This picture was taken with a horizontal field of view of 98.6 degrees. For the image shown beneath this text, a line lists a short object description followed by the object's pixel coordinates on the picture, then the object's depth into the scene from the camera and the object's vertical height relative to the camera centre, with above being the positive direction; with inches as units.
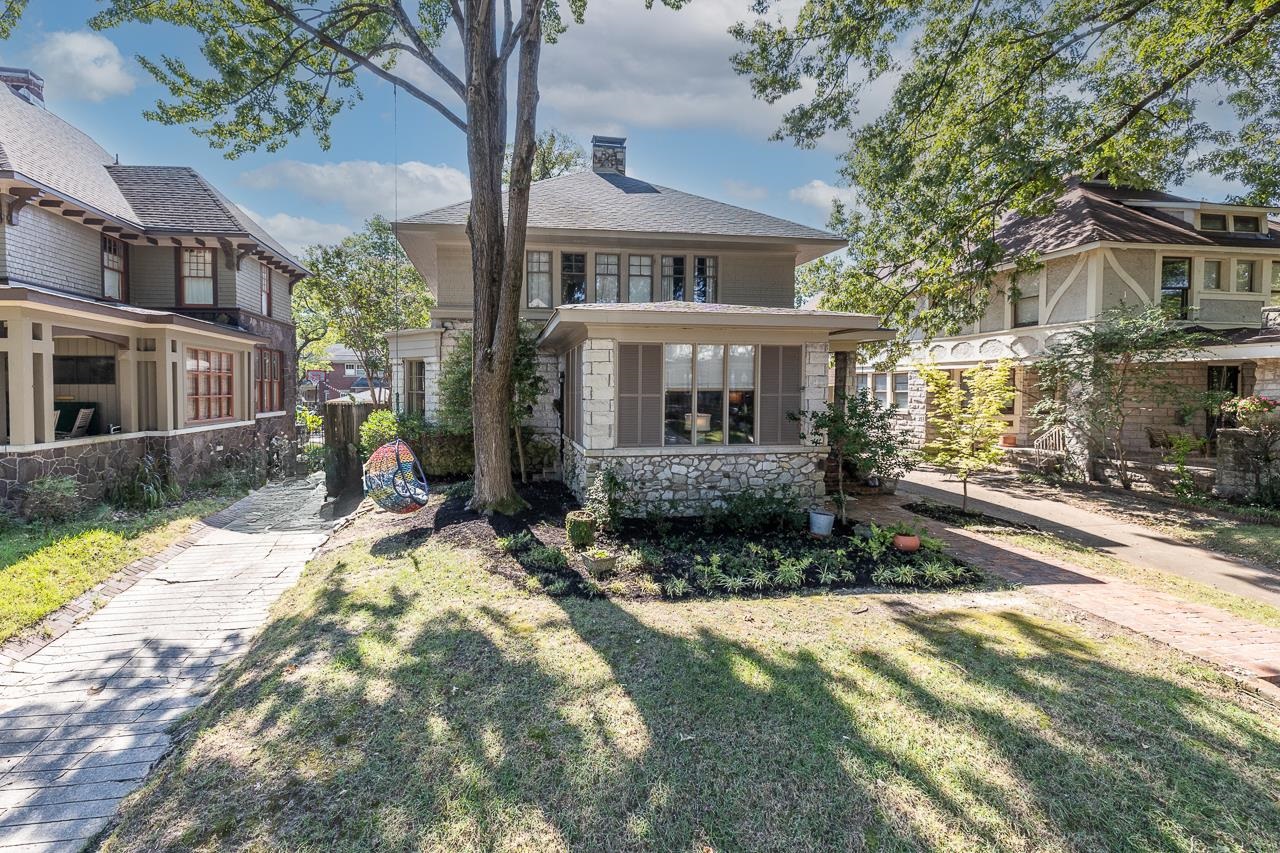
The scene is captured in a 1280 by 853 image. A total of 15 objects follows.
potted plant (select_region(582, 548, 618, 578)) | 237.0 -69.0
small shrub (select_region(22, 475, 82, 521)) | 324.5 -59.7
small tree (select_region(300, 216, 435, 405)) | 880.9 +187.1
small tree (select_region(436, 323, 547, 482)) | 409.7 +12.9
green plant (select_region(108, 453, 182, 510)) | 386.9 -63.5
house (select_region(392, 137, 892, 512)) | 311.0 +42.1
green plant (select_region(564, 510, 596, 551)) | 263.1 -60.7
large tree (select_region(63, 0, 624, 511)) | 308.0 +203.3
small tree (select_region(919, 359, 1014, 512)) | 338.6 -11.1
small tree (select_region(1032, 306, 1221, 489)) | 433.4 +28.7
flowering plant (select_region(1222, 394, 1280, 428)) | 390.6 -0.2
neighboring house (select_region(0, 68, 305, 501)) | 343.3 +65.2
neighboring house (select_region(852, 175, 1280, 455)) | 505.0 +120.6
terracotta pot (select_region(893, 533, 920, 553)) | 267.6 -67.3
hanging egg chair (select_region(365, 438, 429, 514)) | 303.9 -44.1
